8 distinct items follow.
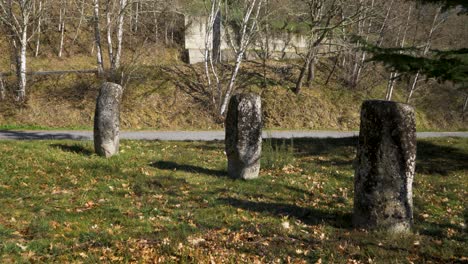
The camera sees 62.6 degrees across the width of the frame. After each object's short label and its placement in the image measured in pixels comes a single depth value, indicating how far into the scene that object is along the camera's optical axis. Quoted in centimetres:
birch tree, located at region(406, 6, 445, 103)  2678
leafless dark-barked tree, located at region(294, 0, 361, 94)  2303
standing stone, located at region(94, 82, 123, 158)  1179
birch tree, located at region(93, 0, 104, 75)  2248
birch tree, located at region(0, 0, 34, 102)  2086
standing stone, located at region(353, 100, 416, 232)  666
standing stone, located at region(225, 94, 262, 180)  1012
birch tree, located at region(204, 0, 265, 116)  2185
